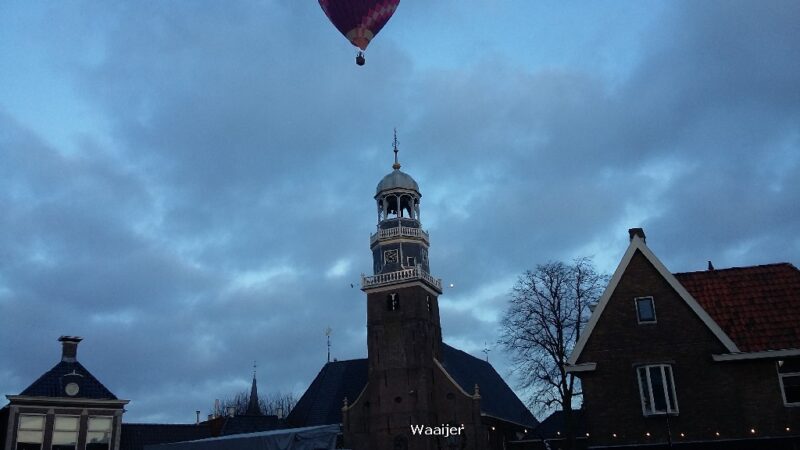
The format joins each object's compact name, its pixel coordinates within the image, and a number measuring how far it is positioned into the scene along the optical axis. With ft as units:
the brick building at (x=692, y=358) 89.81
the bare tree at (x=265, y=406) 364.99
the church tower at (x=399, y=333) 187.62
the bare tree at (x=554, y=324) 148.46
